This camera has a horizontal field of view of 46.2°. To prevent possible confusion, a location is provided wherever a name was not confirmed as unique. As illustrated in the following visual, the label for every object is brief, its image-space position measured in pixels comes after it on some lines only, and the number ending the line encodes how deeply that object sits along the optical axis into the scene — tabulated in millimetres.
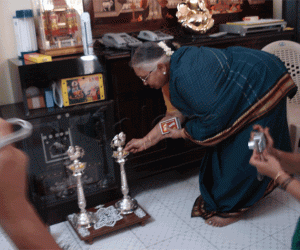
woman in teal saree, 1746
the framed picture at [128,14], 2287
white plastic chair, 2338
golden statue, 2400
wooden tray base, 1878
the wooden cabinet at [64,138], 1912
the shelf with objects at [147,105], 2066
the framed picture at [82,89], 1977
